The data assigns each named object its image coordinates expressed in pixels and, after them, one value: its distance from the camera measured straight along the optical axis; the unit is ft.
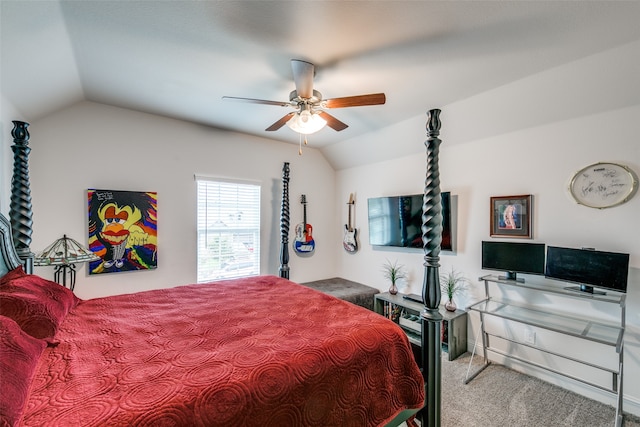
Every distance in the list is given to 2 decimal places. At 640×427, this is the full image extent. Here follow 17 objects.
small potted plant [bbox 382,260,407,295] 12.02
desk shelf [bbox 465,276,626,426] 6.39
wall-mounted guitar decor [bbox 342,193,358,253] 14.34
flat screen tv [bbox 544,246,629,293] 6.54
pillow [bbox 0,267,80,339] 4.23
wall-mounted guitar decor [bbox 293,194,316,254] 13.97
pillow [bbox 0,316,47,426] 2.57
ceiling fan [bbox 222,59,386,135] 6.49
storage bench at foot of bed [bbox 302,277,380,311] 12.08
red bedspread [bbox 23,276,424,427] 3.09
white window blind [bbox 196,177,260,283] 11.57
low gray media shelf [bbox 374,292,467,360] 9.30
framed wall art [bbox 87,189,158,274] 9.29
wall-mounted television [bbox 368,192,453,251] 10.41
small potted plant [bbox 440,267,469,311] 9.92
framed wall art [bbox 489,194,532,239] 8.57
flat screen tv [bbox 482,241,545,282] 7.98
